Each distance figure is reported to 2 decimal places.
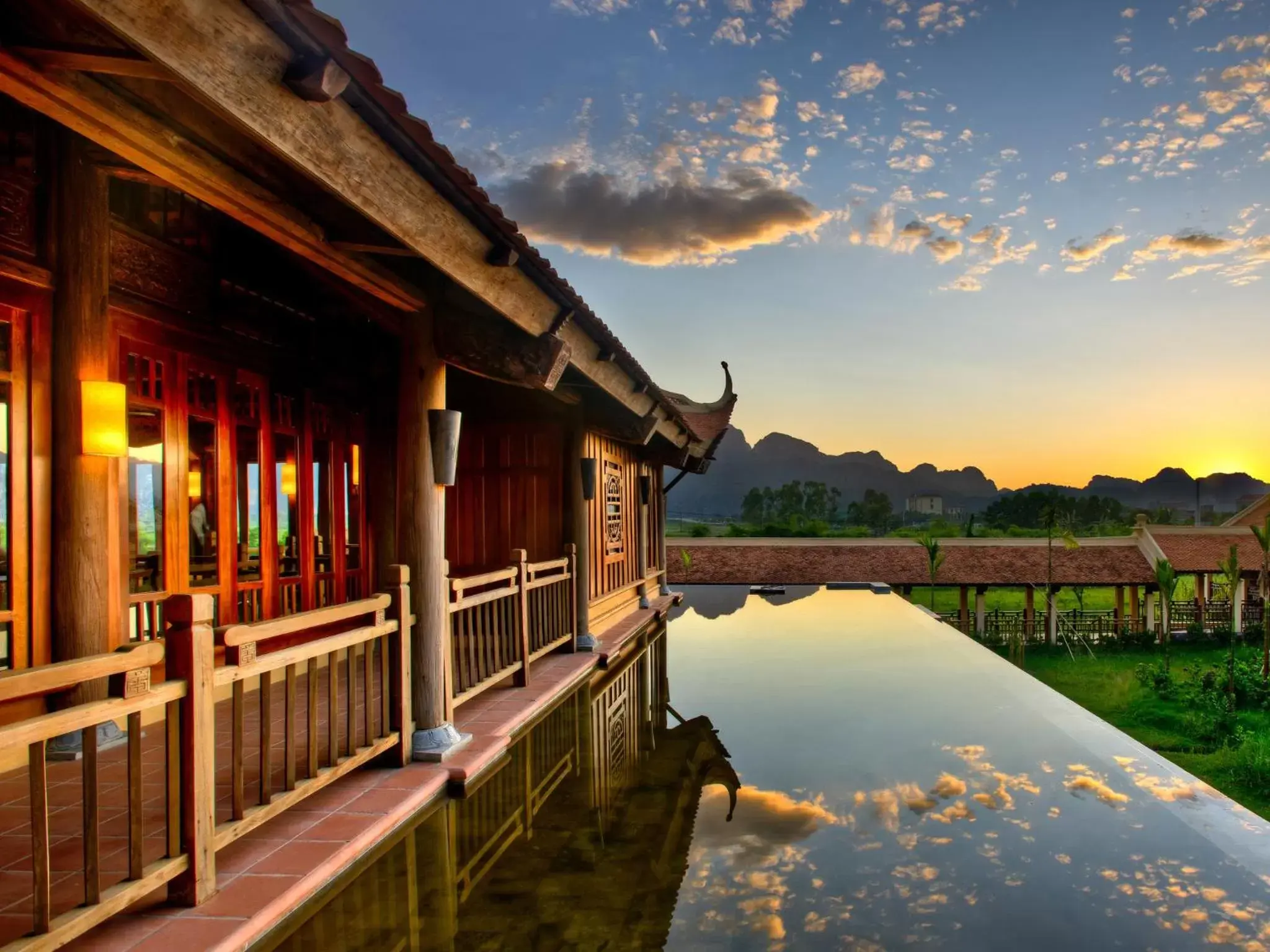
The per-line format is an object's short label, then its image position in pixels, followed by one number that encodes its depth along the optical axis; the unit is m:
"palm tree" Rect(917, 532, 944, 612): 25.06
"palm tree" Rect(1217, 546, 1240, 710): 22.67
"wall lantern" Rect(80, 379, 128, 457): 3.66
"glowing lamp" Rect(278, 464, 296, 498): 5.96
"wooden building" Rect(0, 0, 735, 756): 2.17
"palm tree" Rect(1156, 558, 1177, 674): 24.05
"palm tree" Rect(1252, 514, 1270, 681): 21.17
